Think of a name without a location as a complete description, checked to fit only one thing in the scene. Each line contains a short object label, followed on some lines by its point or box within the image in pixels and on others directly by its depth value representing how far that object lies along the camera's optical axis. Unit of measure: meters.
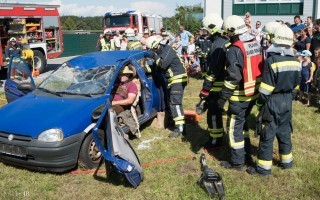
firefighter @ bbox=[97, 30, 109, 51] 14.77
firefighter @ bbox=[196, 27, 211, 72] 10.58
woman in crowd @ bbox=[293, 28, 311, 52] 9.41
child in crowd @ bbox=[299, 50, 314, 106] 8.23
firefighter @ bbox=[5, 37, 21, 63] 12.10
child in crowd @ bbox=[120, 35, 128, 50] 13.73
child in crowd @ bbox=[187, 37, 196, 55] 13.91
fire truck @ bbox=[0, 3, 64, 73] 13.80
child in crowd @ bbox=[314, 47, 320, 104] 7.87
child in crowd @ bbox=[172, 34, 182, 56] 13.97
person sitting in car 5.85
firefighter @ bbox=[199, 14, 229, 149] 5.09
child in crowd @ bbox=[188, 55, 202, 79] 13.09
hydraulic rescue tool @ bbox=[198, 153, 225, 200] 4.09
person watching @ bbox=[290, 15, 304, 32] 11.30
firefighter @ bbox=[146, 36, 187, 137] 6.07
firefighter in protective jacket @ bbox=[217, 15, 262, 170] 4.46
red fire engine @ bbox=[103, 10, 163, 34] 18.94
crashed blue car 4.50
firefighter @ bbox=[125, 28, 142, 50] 9.71
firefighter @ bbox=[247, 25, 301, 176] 4.23
